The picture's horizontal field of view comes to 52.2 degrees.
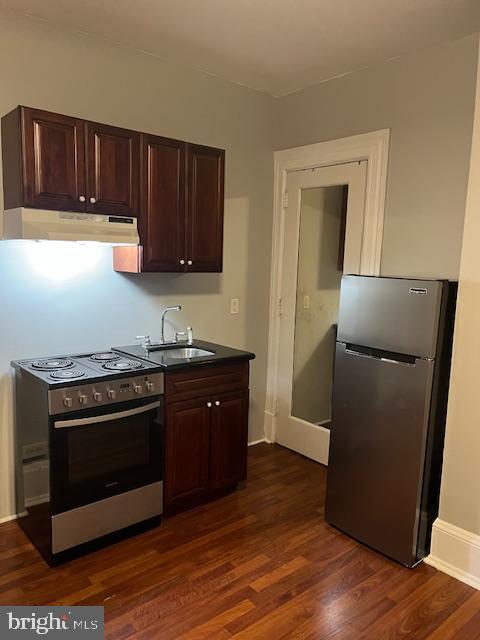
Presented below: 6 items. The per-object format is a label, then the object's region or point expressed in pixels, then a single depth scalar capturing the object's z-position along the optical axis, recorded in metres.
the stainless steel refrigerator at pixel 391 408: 2.39
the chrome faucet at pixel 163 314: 3.33
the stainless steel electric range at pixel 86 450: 2.37
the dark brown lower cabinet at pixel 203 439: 2.82
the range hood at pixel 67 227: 2.37
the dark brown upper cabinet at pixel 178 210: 2.83
